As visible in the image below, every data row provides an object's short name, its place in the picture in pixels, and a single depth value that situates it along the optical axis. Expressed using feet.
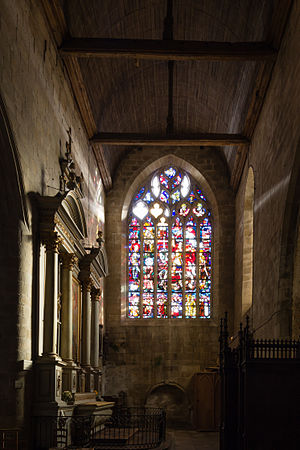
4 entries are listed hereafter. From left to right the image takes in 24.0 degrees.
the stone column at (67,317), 44.14
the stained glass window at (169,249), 76.28
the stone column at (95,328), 58.29
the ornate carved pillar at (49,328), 36.86
